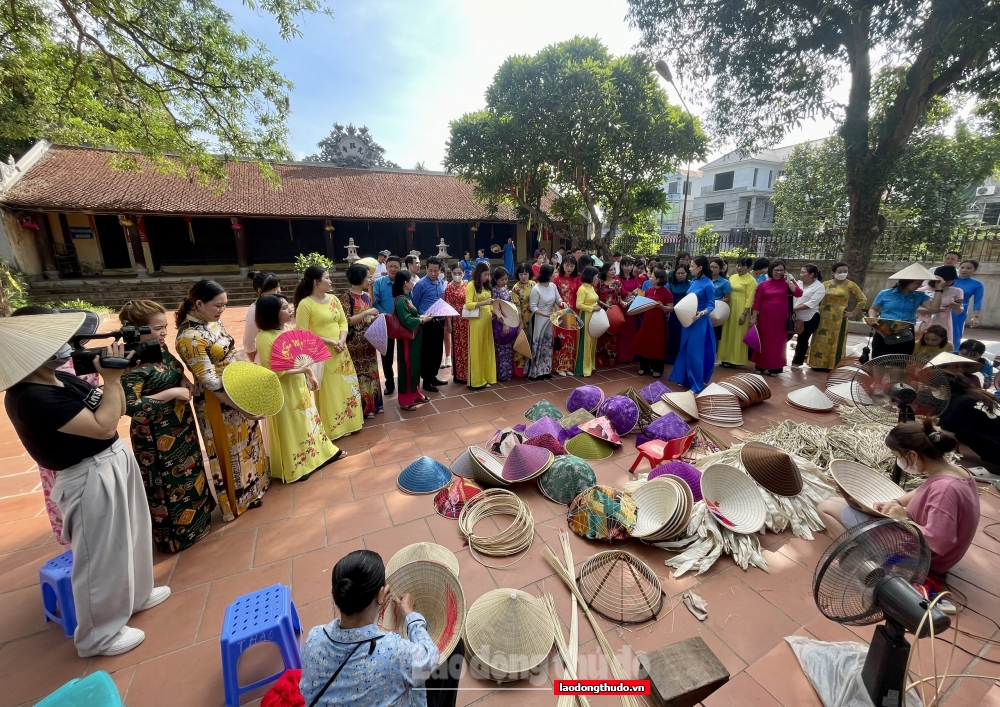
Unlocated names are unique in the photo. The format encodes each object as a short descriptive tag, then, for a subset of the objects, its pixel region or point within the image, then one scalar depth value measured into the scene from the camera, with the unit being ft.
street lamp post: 28.71
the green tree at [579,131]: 41.39
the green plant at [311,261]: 47.63
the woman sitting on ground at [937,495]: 6.29
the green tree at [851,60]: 20.31
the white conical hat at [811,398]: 14.77
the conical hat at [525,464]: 9.93
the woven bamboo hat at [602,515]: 8.42
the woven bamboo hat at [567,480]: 9.63
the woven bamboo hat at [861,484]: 8.51
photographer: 5.21
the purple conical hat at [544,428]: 11.28
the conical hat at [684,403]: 13.03
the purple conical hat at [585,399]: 13.52
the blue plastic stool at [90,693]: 3.76
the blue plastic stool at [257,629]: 5.21
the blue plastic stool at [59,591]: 6.23
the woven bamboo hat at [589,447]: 11.64
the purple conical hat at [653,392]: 13.94
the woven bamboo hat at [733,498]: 8.38
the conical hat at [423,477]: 10.19
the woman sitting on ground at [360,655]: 3.92
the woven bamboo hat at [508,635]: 5.75
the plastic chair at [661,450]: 10.53
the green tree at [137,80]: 21.02
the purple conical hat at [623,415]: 12.64
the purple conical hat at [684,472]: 9.23
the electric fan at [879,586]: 4.63
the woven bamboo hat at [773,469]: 9.03
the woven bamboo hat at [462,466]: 10.88
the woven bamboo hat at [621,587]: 6.73
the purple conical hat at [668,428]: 11.69
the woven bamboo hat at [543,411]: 13.30
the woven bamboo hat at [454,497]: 9.32
